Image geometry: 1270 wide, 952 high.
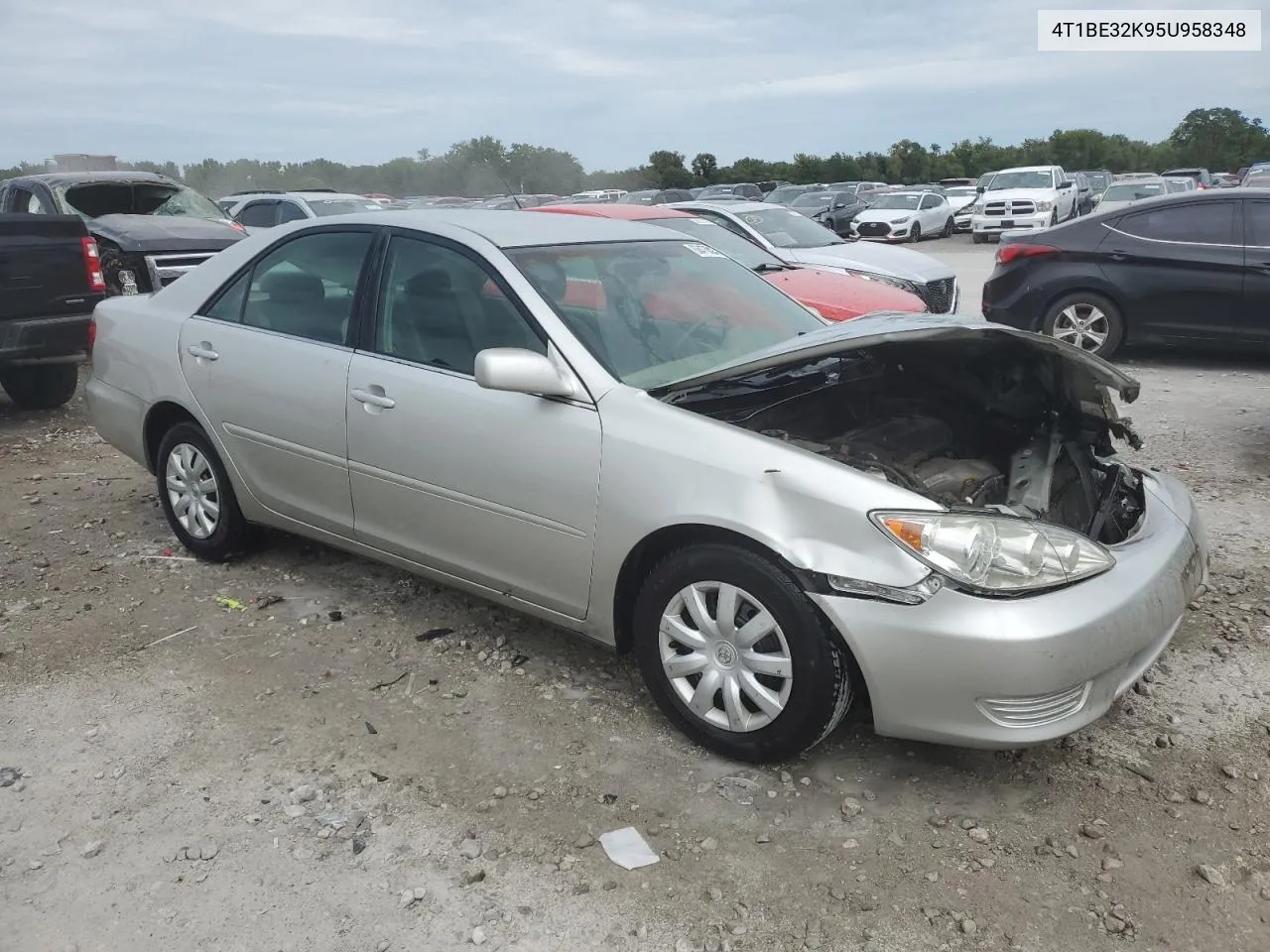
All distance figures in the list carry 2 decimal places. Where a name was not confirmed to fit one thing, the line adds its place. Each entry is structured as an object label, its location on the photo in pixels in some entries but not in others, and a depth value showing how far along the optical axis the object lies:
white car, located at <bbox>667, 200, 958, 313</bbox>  9.29
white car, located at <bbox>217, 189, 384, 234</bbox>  13.92
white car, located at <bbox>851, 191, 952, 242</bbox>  25.40
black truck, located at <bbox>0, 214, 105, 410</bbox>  7.02
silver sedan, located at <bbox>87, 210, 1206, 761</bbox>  2.72
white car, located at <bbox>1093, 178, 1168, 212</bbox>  23.23
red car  7.58
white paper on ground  2.69
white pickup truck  24.38
